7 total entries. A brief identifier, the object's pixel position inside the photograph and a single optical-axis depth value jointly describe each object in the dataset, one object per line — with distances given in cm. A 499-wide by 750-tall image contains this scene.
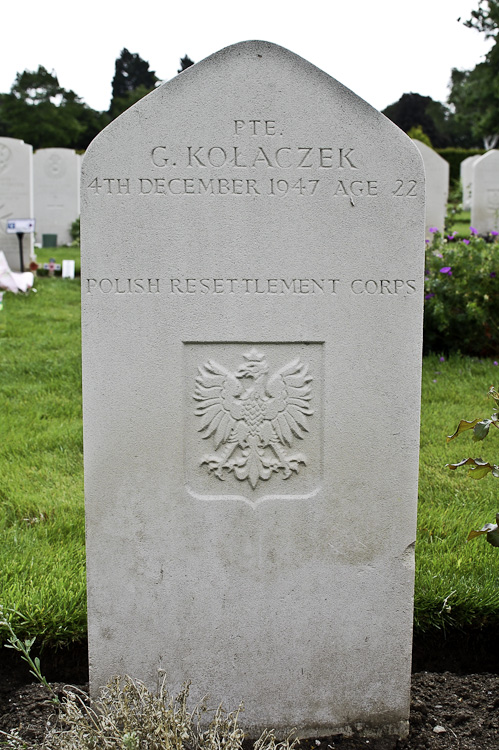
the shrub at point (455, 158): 2859
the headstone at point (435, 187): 1359
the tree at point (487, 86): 2928
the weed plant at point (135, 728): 191
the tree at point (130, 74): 5216
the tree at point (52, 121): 3525
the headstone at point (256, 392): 215
